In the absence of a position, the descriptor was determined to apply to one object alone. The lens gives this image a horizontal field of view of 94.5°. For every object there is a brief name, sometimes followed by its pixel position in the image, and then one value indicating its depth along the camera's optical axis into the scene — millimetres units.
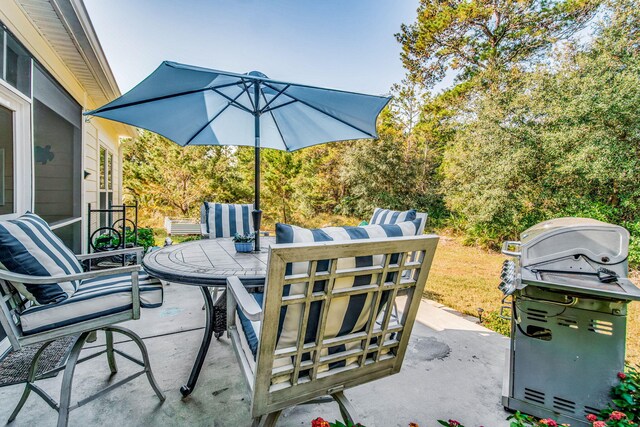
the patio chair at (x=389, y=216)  2098
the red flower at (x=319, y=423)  954
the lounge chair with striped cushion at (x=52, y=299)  1283
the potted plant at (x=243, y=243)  2234
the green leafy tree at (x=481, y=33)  7977
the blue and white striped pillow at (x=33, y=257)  1310
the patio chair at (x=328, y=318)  956
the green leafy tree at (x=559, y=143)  5703
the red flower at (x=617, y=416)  1294
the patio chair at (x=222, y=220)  3418
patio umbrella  2123
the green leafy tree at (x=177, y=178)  10719
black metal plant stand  4390
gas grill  1526
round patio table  1582
